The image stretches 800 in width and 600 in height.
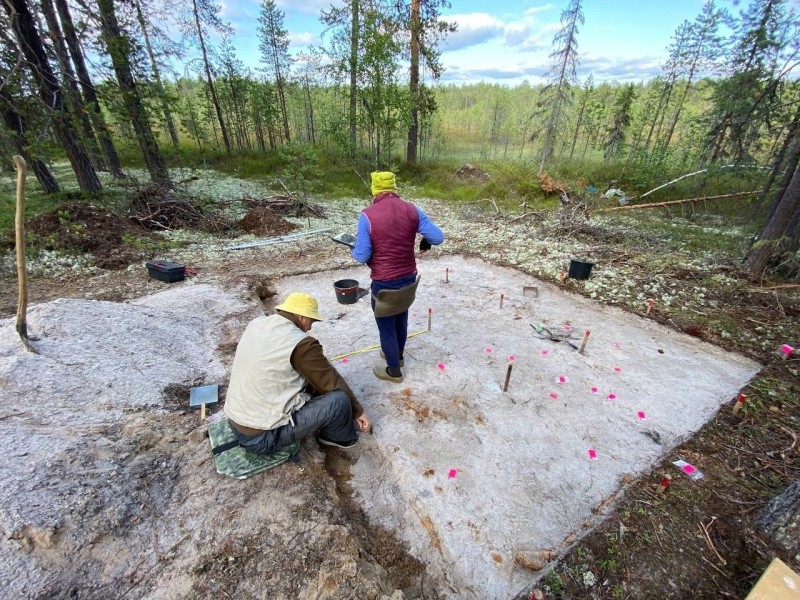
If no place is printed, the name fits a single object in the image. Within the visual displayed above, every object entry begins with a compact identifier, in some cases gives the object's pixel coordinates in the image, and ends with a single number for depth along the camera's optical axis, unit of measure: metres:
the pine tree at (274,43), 17.62
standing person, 2.79
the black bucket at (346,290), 4.83
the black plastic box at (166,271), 5.37
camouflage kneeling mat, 2.27
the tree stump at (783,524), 1.96
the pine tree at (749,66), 8.71
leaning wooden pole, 2.38
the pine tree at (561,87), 12.29
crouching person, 2.11
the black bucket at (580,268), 5.62
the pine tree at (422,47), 12.12
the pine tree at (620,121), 19.86
